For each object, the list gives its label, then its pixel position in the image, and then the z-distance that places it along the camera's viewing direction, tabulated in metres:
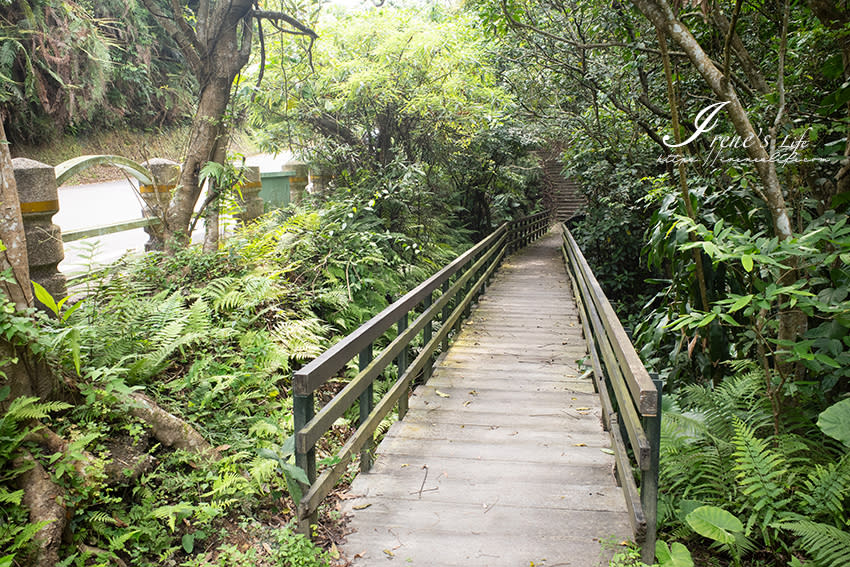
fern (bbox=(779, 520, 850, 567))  2.44
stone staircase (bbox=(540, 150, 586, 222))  30.69
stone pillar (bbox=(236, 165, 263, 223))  9.36
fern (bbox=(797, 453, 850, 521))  2.70
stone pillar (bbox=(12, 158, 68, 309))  4.47
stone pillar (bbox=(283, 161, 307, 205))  11.11
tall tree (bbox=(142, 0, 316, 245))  6.54
